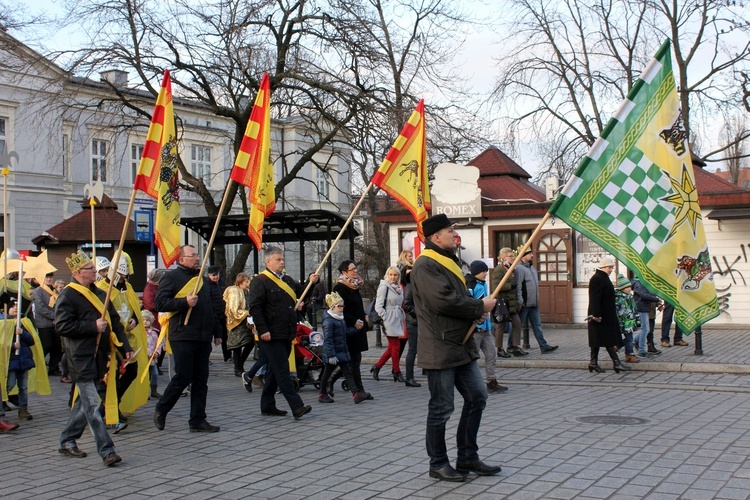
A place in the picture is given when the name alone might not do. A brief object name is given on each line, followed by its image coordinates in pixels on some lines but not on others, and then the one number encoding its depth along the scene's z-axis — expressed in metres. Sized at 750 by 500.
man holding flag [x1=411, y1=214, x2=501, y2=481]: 6.35
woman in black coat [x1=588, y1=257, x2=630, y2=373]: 12.68
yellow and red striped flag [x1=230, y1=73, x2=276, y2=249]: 9.80
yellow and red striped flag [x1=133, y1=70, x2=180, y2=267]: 8.91
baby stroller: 11.93
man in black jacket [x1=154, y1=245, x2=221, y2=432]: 8.70
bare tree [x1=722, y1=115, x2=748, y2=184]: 54.00
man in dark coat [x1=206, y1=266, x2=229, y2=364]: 12.91
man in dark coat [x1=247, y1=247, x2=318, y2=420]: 9.25
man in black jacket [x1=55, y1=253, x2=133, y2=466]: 7.32
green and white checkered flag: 6.53
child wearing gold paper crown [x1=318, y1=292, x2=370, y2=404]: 10.66
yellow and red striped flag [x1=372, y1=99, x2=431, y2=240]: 11.30
